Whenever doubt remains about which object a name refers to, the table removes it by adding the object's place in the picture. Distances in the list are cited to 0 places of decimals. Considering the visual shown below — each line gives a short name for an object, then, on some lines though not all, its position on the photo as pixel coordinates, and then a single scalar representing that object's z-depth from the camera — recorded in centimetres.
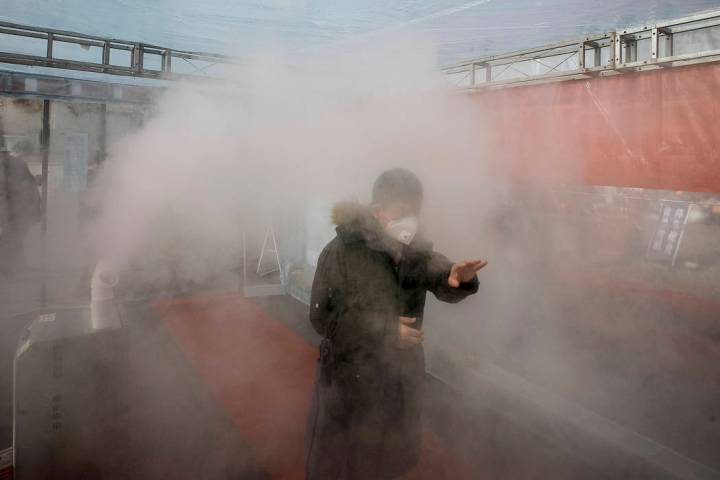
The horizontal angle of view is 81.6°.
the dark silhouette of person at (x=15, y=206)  682
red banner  276
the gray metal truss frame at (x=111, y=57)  470
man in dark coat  187
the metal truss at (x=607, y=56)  286
